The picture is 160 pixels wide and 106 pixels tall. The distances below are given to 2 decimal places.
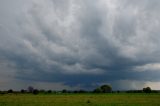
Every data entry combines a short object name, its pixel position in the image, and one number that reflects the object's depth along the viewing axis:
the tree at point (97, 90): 71.56
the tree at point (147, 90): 70.29
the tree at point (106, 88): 73.11
